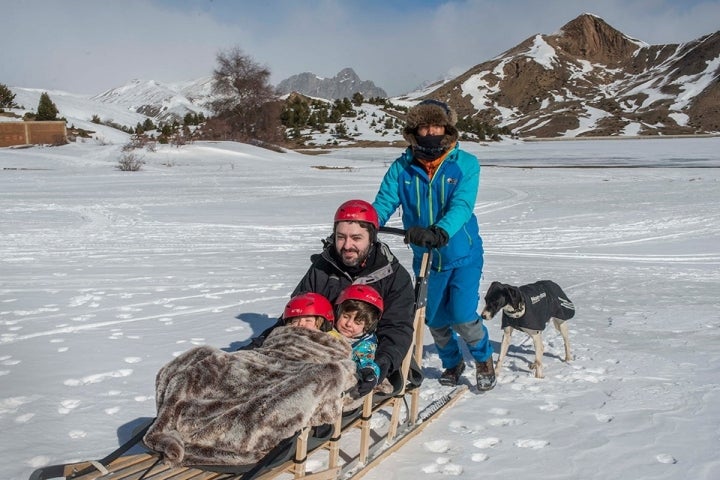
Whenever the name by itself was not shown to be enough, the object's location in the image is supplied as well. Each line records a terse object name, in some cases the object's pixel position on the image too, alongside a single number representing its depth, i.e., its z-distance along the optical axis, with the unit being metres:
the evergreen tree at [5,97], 37.12
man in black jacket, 3.74
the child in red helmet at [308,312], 3.44
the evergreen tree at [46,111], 33.50
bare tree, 37.75
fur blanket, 2.64
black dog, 4.93
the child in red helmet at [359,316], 3.61
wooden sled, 2.62
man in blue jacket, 4.17
